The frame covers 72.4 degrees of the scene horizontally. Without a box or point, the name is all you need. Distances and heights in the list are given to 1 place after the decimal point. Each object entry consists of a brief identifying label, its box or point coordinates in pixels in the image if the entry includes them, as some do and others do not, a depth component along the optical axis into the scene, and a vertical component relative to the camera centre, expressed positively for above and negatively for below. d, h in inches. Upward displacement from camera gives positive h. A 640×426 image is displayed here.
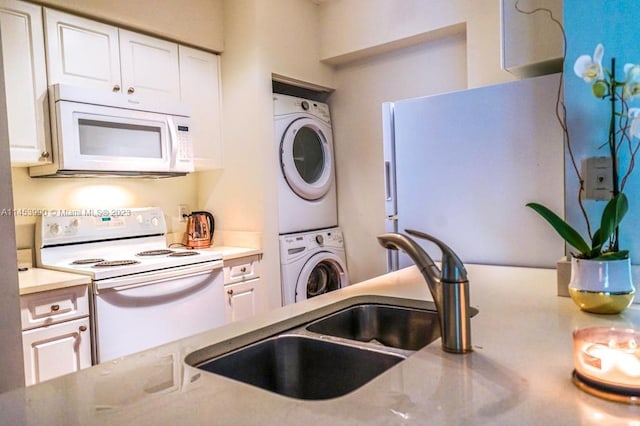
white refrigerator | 74.3 +3.8
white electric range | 82.4 -14.8
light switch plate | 51.5 +0.8
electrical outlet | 129.6 -3.4
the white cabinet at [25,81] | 83.6 +24.6
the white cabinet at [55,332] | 72.9 -22.0
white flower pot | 42.5 -10.2
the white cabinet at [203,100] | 115.2 +27.1
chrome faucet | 33.4 -7.6
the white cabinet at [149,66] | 102.0 +33.1
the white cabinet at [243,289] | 109.7 -23.5
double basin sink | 37.0 -14.9
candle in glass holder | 26.0 -10.9
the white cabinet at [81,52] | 89.4 +32.8
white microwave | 88.2 +15.0
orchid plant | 43.6 +4.3
